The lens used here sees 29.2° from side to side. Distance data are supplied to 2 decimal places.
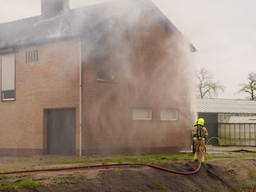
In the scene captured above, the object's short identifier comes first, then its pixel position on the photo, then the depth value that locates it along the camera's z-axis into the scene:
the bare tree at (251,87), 80.25
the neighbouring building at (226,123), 43.16
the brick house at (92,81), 26.06
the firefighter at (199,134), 18.92
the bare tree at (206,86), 81.31
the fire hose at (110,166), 14.98
